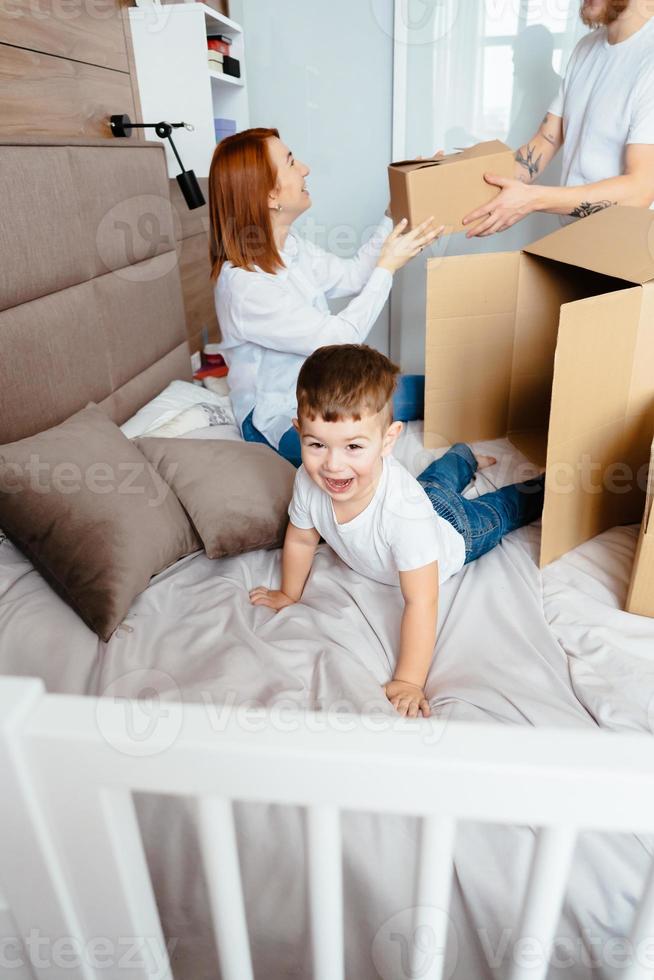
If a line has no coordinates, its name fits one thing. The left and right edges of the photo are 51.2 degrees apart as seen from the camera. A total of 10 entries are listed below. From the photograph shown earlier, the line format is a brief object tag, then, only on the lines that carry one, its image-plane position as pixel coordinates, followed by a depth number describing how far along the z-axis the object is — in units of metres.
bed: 0.34
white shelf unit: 1.89
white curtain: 2.52
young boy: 0.93
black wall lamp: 1.73
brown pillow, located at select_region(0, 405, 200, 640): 0.96
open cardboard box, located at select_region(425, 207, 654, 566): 1.08
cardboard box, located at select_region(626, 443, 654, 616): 0.97
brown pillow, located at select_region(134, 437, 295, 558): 1.13
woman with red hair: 1.47
